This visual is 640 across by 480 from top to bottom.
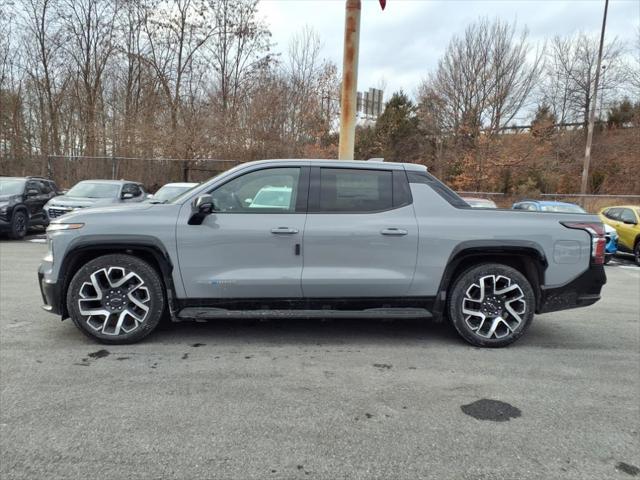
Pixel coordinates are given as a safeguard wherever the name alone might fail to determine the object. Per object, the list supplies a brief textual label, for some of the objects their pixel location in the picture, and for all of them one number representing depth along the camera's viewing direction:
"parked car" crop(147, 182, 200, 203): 11.94
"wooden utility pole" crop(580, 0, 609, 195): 20.92
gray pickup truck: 3.98
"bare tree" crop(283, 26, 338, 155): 24.84
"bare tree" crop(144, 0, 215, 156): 24.66
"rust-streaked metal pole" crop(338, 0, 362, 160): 7.96
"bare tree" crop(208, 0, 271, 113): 25.36
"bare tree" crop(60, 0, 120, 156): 23.72
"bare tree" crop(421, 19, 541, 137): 24.59
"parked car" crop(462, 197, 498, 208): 11.29
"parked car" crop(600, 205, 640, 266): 11.87
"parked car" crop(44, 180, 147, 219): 11.45
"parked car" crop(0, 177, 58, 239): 11.22
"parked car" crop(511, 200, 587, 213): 12.74
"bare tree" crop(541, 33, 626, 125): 29.09
